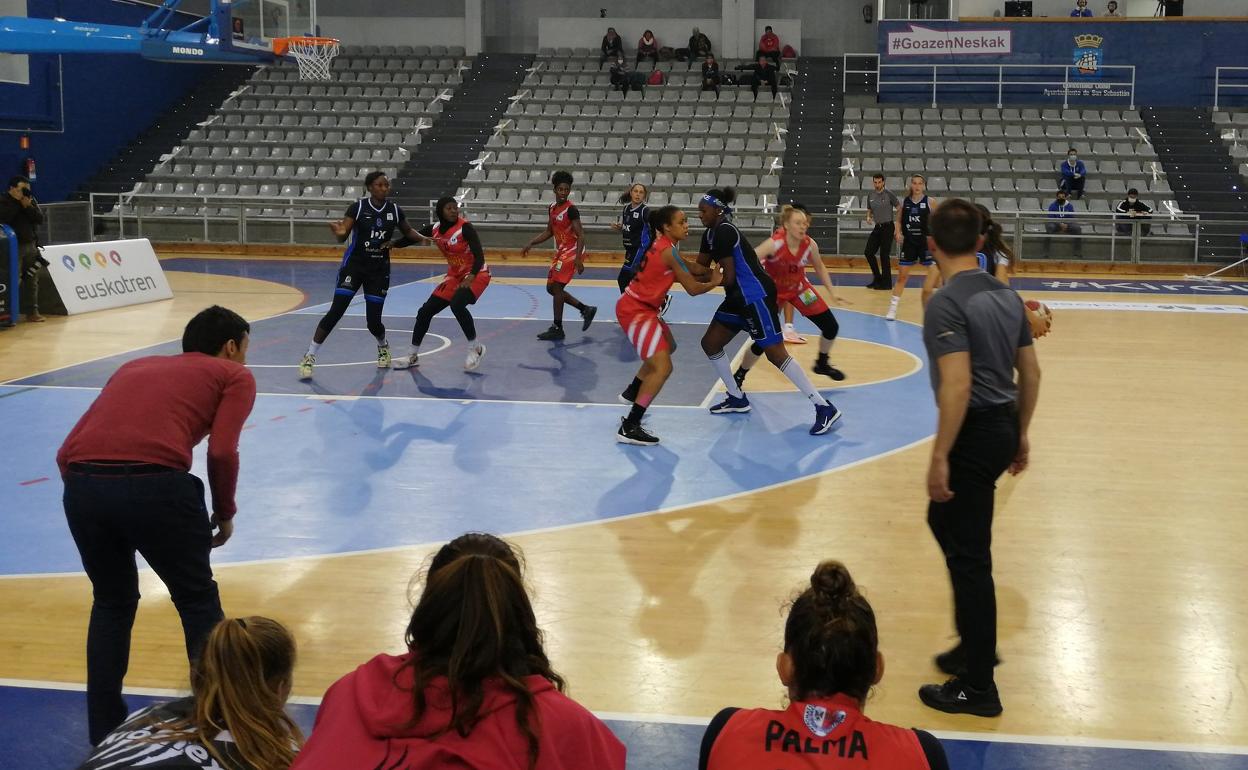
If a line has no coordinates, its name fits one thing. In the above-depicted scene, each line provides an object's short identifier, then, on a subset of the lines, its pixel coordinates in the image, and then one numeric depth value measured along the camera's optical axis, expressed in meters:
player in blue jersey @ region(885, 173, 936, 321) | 17.02
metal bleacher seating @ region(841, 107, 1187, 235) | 24.47
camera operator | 14.61
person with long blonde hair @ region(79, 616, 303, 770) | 2.59
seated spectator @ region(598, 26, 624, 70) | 30.19
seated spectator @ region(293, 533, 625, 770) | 2.37
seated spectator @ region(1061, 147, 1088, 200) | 23.80
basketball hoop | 20.23
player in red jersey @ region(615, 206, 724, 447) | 9.05
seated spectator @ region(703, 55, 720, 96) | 28.92
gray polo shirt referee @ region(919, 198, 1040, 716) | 4.47
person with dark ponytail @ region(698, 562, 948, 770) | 2.58
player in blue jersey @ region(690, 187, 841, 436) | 9.41
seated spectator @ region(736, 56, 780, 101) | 28.92
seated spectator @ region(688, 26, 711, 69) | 30.22
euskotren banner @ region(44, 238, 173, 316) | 16.06
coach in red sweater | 4.10
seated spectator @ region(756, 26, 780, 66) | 29.39
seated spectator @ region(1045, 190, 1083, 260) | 22.83
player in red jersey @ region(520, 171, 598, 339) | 14.11
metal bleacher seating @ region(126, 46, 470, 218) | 26.27
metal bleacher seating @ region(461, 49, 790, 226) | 25.25
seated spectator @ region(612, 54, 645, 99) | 29.19
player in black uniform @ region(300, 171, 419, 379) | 11.48
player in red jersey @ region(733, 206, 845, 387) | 10.73
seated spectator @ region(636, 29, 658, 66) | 30.44
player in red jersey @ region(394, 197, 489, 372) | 11.90
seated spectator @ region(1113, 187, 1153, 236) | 22.67
